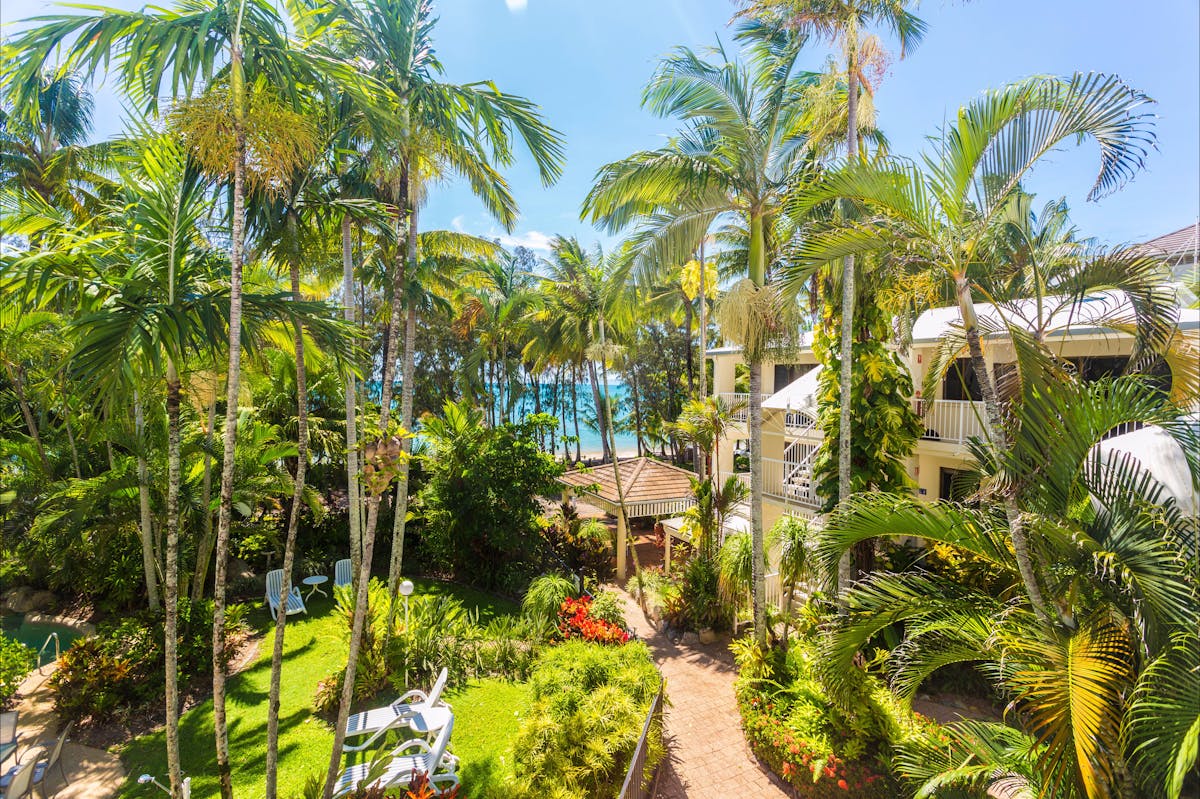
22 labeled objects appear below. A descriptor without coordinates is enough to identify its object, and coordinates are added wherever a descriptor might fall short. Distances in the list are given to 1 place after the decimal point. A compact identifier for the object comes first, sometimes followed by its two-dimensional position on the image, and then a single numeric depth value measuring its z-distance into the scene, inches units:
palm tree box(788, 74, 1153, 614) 145.6
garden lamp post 313.3
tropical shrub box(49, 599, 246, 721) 317.7
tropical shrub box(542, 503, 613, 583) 597.3
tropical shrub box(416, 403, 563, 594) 514.6
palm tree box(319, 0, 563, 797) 231.1
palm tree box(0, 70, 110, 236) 526.9
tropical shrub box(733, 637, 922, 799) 253.9
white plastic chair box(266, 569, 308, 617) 458.9
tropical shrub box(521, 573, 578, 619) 422.0
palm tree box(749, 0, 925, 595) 332.2
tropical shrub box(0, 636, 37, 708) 284.5
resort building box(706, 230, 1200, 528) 414.9
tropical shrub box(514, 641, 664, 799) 237.3
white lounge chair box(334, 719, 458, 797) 233.3
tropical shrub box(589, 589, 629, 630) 411.8
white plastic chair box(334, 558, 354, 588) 510.9
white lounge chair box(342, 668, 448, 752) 279.4
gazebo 592.4
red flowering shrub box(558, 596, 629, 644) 377.4
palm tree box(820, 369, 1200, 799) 121.9
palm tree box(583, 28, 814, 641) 340.5
